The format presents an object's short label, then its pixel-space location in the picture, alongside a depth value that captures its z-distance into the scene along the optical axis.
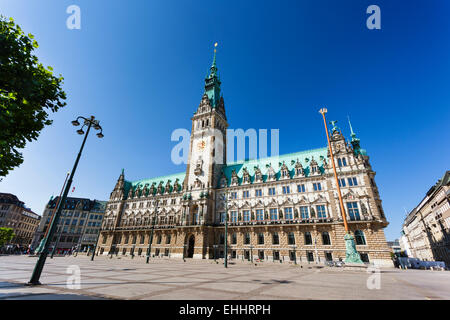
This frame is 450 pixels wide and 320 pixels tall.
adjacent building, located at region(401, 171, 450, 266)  46.09
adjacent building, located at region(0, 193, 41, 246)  78.06
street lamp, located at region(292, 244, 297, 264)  35.55
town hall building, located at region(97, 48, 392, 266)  34.78
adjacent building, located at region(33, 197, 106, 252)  76.00
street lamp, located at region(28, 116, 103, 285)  9.37
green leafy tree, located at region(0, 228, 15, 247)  33.36
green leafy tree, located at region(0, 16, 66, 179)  7.71
